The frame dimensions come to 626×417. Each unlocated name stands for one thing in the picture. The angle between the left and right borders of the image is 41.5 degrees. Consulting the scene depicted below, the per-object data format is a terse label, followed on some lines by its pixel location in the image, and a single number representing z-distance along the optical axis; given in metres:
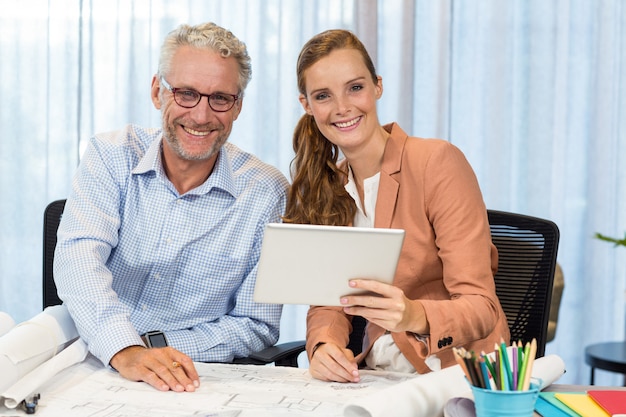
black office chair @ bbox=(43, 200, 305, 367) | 2.22
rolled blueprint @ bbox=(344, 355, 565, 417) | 1.24
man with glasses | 2.03
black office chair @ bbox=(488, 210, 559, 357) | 2.02
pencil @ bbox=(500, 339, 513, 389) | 1.09
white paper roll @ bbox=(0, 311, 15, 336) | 1.79
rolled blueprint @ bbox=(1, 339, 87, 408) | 1.39
